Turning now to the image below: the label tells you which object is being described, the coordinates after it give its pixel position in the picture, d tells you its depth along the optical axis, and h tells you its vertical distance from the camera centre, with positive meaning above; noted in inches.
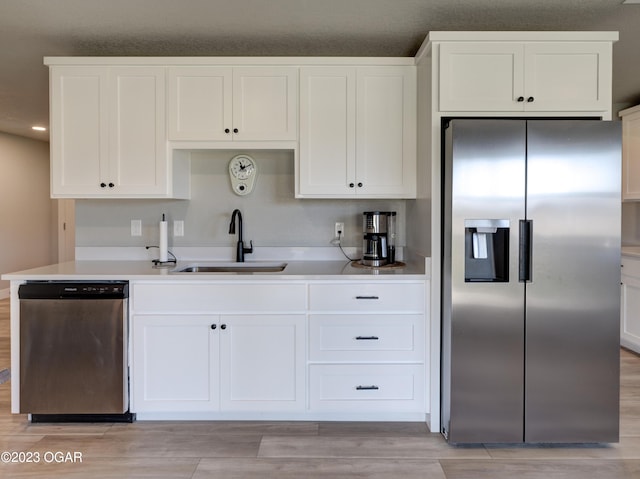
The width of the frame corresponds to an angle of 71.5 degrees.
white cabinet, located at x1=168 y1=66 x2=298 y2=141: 108.8 +31.8
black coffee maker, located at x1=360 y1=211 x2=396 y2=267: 114.7 -1.5
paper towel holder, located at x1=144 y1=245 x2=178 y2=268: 114.7 -8.0
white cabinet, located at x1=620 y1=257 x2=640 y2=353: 145.9 -23.5
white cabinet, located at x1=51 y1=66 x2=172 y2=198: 108.7 +24.5
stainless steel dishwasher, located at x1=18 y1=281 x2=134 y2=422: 96.3 -25.1
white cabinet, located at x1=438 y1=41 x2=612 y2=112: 94.0 +33.4
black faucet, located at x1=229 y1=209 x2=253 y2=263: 122.9 -2.5
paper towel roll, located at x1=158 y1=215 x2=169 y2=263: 117.8 -2.9
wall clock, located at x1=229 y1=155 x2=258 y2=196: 124.4 +16.6
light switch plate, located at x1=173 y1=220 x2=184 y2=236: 126.4 +1.4
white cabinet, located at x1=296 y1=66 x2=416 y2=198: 109.0 +25.1
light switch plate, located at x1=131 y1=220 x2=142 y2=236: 126.5 +1.1
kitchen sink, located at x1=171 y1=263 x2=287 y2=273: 121.0 -9.6
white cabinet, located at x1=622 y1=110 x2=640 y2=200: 154.6 +27.4
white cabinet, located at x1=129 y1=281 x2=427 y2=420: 98.1 -25.0
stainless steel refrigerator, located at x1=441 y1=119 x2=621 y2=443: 87.2 -9.5
